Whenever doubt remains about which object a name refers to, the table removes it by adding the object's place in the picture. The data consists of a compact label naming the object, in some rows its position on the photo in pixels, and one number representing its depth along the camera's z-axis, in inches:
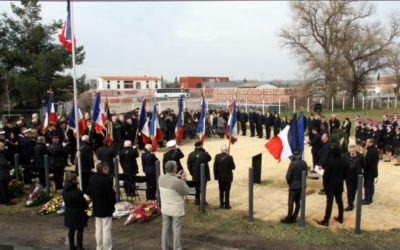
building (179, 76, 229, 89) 3991.1
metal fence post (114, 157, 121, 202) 430.3
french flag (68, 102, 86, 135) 532.1
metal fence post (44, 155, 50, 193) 456.8
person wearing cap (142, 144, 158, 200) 424.8
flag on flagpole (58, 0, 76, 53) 376.6
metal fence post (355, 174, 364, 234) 333.7
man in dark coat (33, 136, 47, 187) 476.4
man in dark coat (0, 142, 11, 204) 429.1
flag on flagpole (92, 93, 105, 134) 470.6
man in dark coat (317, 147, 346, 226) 358.3
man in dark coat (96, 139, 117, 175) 459.5
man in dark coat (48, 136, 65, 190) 475.2
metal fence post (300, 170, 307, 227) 351.6
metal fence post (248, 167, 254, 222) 366.6
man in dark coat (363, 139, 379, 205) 419.8
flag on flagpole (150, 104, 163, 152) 525.7
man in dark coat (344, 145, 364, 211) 399.9
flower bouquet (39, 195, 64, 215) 414.0
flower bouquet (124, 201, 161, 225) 378.3
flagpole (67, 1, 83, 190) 368.2
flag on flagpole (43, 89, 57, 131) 591.5
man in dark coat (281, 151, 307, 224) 361.4
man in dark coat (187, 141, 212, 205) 419.2
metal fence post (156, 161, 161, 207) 404.2
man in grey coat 290.8
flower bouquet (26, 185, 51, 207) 440.1
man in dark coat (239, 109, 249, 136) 1046.4
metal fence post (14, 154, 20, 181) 485.4
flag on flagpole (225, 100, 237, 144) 474.0
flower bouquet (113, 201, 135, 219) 394.6
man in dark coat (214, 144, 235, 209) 401.1
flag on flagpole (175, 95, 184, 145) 526.3
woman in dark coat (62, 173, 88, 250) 300.4
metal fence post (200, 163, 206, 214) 383.1
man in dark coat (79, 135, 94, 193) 457.4
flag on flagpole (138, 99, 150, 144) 528.4
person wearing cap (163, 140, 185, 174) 424.8
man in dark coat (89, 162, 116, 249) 295.7
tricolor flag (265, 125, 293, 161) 414.6
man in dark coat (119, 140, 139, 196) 446.9
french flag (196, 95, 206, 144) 513.8
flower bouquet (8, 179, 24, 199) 466.3
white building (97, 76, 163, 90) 3304.6
